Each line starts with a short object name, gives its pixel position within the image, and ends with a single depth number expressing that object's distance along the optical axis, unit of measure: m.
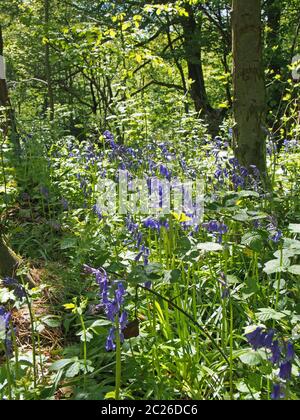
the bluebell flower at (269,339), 1.27
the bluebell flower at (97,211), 2.93
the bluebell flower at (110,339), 1.53
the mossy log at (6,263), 2.60
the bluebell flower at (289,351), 1.25
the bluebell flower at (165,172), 2.96
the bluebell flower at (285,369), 1.25
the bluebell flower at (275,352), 1.28
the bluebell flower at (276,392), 1.23
